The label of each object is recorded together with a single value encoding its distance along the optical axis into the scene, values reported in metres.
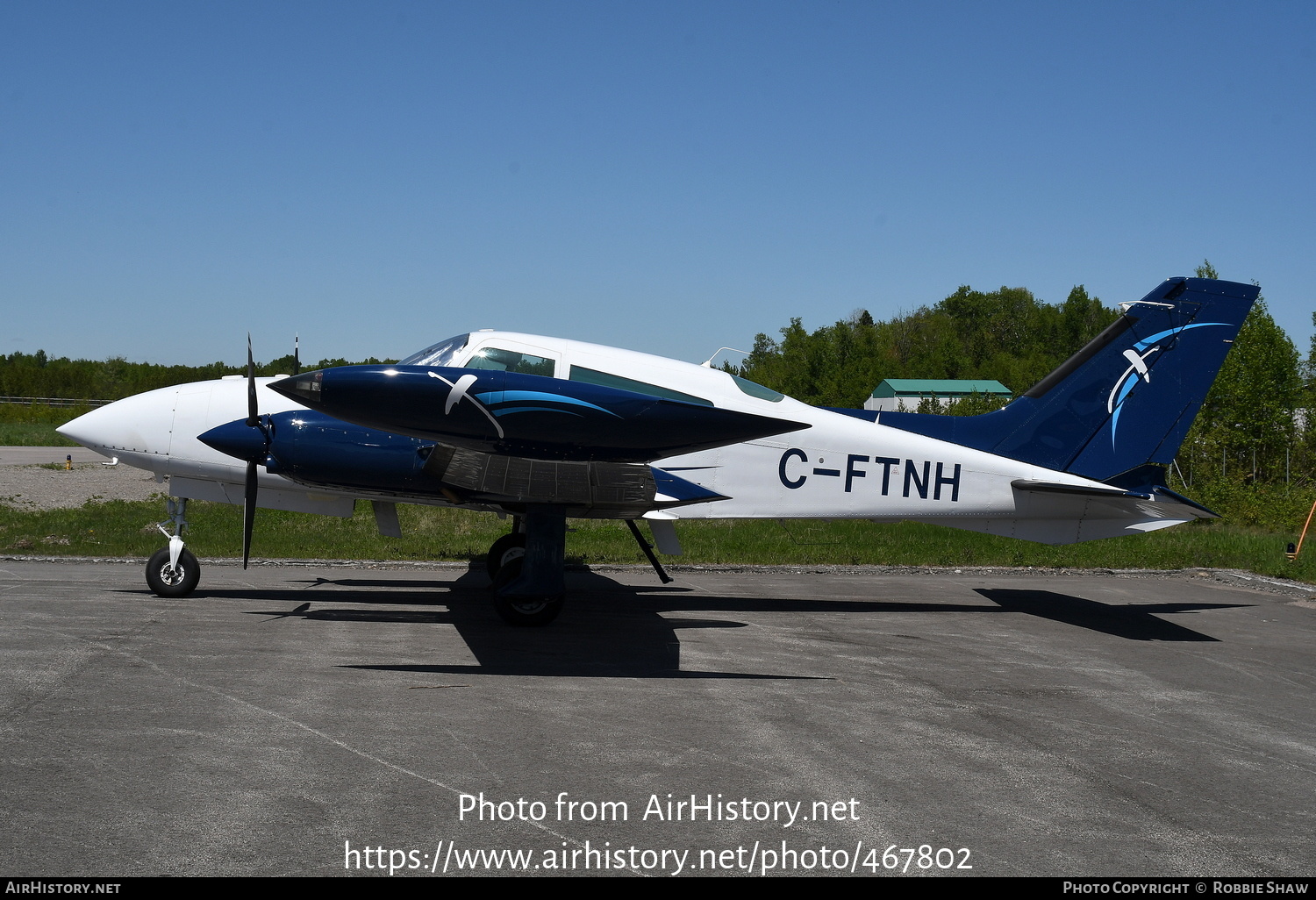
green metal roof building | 86.76
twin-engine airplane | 9.27
